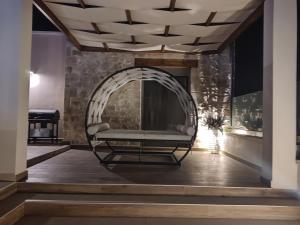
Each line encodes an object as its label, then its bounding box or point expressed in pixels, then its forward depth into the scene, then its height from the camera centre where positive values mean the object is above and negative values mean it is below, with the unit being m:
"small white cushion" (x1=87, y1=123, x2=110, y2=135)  3.83 -0.17
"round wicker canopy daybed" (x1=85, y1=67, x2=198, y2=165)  3.85 -0.12
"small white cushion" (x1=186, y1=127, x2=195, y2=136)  3.84 -0.18
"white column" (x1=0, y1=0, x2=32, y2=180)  2.92 +0.42
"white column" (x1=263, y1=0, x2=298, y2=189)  2.99 +0.35
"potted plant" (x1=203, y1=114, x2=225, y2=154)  5.62 -0.08
